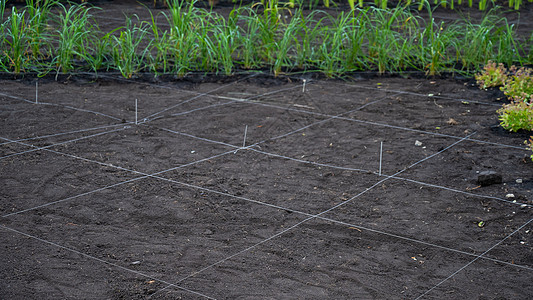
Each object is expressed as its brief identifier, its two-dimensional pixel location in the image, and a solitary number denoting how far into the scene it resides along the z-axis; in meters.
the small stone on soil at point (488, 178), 3.19
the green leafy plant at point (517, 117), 3.84
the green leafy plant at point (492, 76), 4.82
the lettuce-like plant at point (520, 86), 4.38
